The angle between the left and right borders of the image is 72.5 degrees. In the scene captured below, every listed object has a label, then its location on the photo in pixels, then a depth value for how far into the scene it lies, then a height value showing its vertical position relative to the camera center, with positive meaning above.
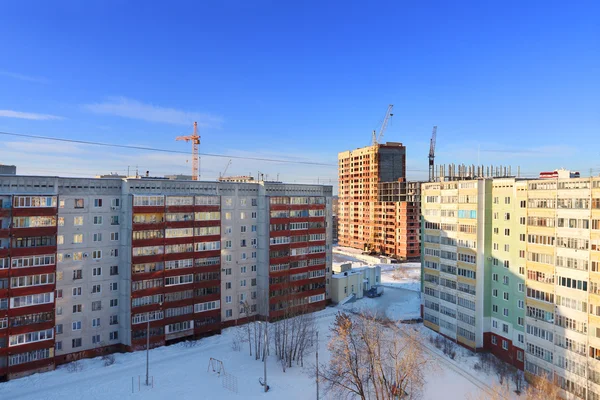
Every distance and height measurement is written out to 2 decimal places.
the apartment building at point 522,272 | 45.25 -9.29
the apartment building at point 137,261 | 49.59 -8.79
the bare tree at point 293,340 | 55.12 -19.52
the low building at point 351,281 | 82.31 -17.15
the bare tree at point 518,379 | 48.88 -21.90
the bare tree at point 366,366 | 40.84 -17.66
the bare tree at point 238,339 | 59.75 -21.01
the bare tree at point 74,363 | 51.49 -20.93
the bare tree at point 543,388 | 40.72 -20.03
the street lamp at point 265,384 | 47.96 -21.65
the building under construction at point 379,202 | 143.00 -0.20
